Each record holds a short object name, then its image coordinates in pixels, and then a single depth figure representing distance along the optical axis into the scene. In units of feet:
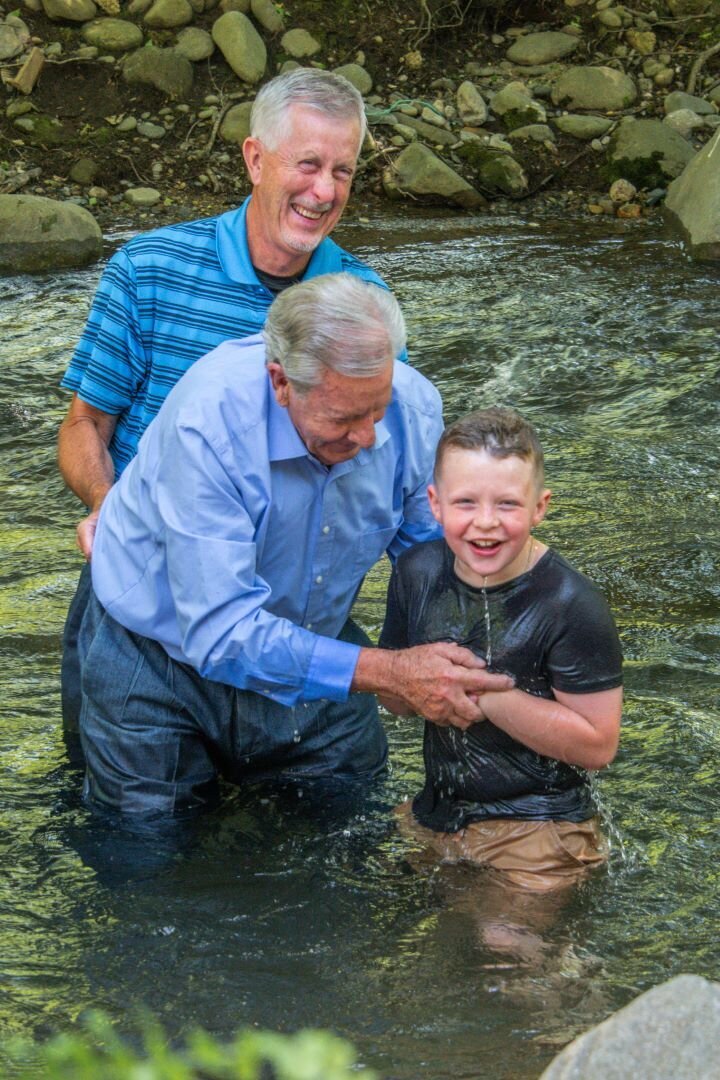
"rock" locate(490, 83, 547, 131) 42.88
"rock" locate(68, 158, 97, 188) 40.47
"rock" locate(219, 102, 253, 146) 42.16
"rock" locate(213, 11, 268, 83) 43.55
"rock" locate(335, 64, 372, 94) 43.85
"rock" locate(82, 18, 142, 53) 43.75
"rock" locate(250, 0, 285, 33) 45.29
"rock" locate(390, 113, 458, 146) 41.98
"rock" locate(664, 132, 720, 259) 34.63
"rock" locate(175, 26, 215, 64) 43.93
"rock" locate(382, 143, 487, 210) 39.52
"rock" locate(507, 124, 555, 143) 42.32
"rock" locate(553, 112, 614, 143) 42.57
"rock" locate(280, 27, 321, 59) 44.91
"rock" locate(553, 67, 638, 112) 43.75
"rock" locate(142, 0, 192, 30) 44.21
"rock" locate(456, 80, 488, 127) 42.95
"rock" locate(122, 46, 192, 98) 43.16
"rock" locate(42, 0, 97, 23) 43.86
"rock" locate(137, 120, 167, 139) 42.39
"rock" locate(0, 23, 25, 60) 42.88
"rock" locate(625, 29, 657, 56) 46.14
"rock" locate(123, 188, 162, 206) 39.96
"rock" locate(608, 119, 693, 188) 40.19
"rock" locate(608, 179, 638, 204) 39.68
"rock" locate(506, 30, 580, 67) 45.78
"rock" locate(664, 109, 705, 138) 42.55
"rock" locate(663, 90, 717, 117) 43.27
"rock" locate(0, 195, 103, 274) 34.42
